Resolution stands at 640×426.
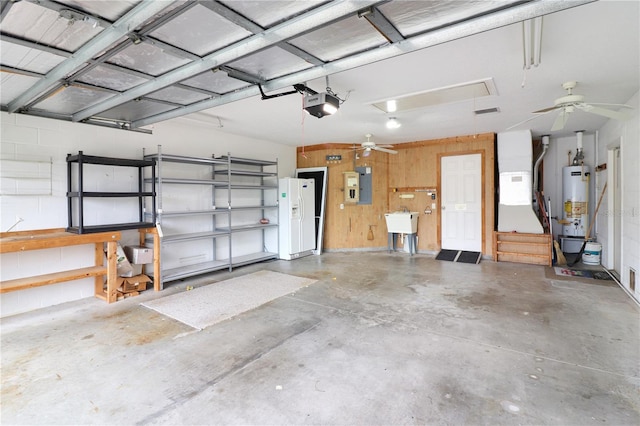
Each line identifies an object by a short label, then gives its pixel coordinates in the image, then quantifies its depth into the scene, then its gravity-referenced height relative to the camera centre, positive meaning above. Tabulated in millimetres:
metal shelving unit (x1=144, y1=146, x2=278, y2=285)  4957 -147
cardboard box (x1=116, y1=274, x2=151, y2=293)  4230 -1058
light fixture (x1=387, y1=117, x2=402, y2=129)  4902 +1325
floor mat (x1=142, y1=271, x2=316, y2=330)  3518 -1211
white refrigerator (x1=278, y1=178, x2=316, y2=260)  6520 -214
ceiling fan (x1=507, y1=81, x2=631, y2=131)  3172 +1070
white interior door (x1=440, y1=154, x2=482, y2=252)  6594 +59
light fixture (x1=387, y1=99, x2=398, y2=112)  4020 +1356
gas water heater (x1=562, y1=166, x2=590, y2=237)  6305 +102
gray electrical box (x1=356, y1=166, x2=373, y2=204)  7480 +492
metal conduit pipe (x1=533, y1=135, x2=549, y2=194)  6430 +922
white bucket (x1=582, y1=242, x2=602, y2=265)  5695 -908
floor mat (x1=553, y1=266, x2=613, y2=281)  4934 -1154
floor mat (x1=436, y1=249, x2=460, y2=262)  6411 -1075
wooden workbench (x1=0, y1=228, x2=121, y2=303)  3248 -542
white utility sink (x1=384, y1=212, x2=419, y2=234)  6828 -379
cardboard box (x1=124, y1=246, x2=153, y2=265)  4402 -681
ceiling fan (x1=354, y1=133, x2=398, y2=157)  6004 +1162
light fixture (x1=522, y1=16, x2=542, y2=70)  2209 +1269
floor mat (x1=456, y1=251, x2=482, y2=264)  6168 -1076
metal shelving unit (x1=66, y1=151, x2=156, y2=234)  3768 +185
